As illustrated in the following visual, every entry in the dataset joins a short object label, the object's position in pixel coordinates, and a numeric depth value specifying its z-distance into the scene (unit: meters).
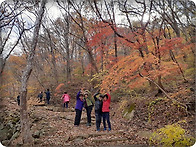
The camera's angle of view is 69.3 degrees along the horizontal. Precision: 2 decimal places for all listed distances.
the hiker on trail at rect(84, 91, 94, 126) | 6.78
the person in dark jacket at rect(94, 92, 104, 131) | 6.08
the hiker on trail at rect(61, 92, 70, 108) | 11.41
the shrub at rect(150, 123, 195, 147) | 3.65
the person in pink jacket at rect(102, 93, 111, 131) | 5.96
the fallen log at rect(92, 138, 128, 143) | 4.90
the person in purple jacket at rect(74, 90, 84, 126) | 6.71
